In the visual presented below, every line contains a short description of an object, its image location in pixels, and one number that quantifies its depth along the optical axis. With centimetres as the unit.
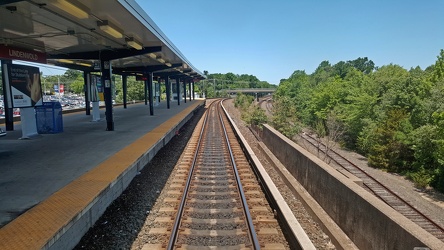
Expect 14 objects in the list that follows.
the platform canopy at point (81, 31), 790
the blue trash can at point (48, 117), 1326
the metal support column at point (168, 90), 3271
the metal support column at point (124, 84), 2991
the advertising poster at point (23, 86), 1104
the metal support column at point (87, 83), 1803
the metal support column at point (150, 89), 2361
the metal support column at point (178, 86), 4030
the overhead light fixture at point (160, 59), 2057
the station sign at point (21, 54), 1132
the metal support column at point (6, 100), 1170
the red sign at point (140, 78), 3138
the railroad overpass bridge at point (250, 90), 14655
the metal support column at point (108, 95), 1440
